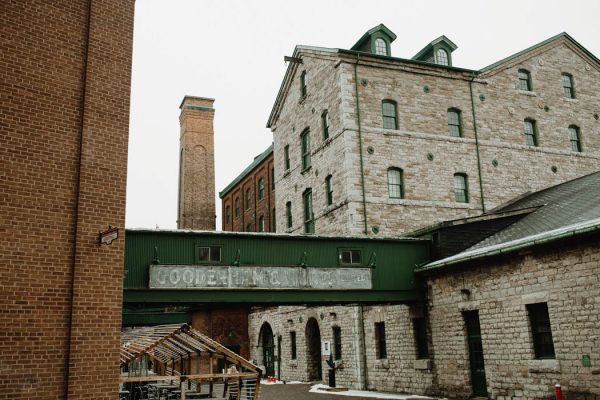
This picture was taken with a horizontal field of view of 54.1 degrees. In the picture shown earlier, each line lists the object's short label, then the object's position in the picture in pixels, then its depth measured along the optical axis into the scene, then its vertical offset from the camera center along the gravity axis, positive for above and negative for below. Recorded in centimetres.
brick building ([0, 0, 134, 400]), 909 +243
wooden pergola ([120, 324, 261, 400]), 1326 -27
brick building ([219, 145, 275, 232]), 3819 +994
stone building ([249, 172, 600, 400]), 1444 +51
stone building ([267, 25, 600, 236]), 2569 +932
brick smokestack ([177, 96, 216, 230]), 4344 +1282
